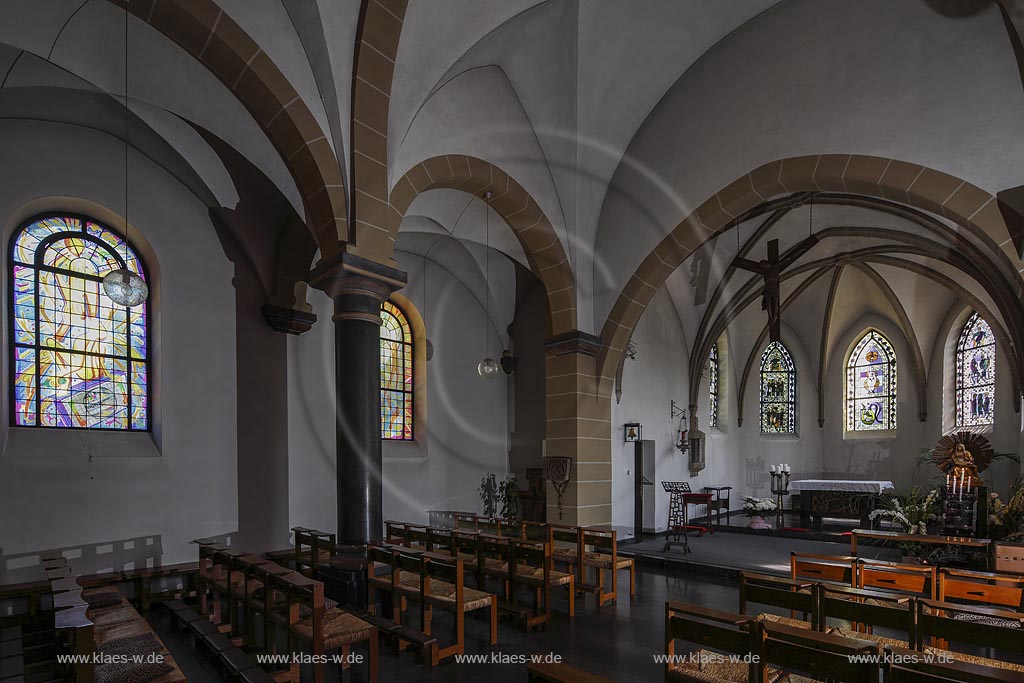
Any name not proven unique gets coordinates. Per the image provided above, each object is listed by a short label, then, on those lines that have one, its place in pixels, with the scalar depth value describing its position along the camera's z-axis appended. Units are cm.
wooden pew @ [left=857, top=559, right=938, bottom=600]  459
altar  1275
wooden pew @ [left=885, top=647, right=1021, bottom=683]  222
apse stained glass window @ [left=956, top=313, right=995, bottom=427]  1296
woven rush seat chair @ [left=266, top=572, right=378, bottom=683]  377
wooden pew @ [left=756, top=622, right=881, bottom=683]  240
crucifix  937
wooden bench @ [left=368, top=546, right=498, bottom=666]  463
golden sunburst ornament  1027
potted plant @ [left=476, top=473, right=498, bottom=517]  1155
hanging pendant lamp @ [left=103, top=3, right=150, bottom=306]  502
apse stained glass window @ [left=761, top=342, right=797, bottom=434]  1652
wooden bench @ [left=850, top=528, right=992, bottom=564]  592
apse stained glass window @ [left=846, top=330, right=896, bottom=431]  1528
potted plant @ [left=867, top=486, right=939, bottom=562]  761
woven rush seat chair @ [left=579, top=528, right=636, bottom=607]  607
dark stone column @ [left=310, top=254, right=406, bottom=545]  568
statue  878
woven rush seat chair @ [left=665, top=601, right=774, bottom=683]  280
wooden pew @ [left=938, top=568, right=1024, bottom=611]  422
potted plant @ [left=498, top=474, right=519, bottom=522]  1123
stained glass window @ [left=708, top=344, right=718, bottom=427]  1534
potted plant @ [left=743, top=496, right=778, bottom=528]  1205
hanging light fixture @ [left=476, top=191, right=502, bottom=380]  956
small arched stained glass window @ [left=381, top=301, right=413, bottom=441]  1080
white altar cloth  1277
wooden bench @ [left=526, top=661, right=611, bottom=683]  224
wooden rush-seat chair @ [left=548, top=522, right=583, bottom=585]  644
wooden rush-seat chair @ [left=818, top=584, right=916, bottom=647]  314
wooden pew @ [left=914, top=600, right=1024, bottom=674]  274
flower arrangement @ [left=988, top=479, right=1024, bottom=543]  700
